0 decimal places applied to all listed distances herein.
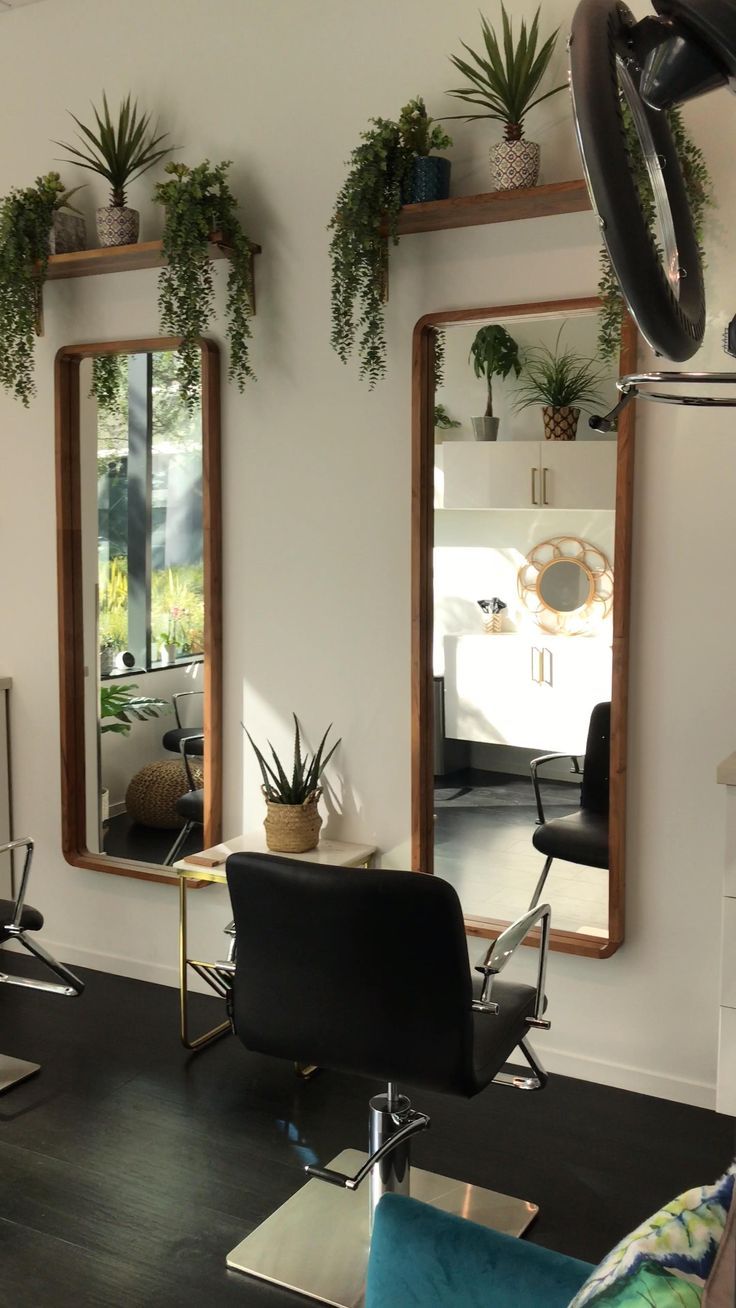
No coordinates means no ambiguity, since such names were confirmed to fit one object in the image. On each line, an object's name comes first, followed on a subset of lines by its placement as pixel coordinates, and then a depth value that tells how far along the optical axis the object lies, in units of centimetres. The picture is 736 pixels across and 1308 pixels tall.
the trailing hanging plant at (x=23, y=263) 348
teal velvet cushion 128
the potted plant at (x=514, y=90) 282
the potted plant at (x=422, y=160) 294
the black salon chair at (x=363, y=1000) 199
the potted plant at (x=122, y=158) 343
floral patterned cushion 96
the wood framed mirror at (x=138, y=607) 350
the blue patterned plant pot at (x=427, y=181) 293
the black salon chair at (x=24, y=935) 279
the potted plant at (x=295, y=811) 317
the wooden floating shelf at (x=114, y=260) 331
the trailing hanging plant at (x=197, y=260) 319
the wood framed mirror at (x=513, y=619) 292
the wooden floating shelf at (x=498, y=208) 276
